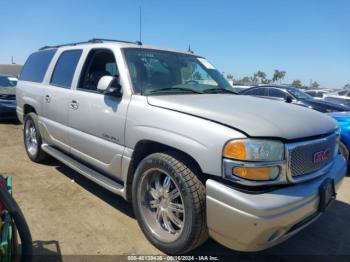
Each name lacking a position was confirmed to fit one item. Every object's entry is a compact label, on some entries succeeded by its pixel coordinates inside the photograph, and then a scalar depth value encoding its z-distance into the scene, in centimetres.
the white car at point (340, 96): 1400
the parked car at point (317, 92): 1825
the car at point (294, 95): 803
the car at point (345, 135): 554
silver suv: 247
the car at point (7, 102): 992
